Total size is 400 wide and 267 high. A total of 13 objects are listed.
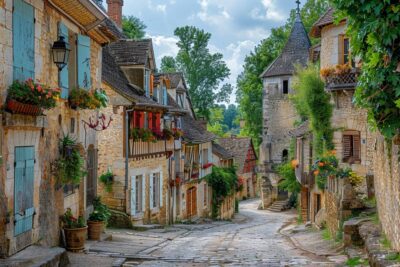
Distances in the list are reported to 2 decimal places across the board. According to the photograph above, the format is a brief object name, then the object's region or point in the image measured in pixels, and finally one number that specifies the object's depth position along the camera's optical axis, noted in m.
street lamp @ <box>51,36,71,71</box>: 10.19
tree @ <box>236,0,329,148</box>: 43.44
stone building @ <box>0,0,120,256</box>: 8.24
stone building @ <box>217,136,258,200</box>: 48.94
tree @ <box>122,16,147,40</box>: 35.84
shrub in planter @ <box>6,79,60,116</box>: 8.08
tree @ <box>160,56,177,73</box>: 49.59
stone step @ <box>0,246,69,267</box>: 7.75
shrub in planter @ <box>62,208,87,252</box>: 11.09
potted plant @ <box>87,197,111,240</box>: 13.13
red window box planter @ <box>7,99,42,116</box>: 8.00
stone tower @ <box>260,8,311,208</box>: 40.44
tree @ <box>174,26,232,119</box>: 47.88
